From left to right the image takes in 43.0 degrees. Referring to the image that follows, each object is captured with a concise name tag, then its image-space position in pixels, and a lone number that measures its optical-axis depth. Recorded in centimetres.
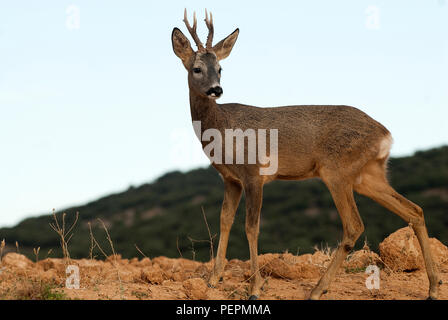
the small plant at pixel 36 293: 634
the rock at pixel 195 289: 683
